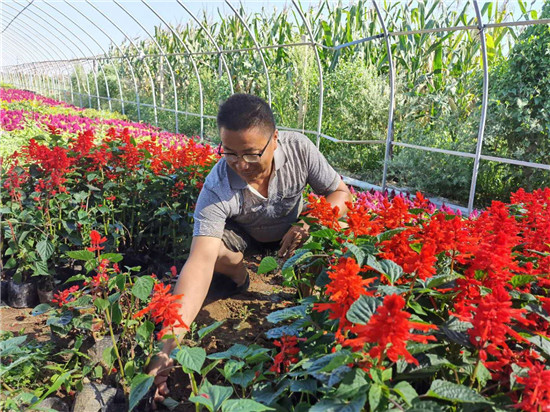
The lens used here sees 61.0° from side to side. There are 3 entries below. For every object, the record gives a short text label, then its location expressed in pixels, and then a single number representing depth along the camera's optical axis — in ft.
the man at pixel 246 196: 6.02
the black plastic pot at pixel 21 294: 8.73
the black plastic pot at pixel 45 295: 8.76
